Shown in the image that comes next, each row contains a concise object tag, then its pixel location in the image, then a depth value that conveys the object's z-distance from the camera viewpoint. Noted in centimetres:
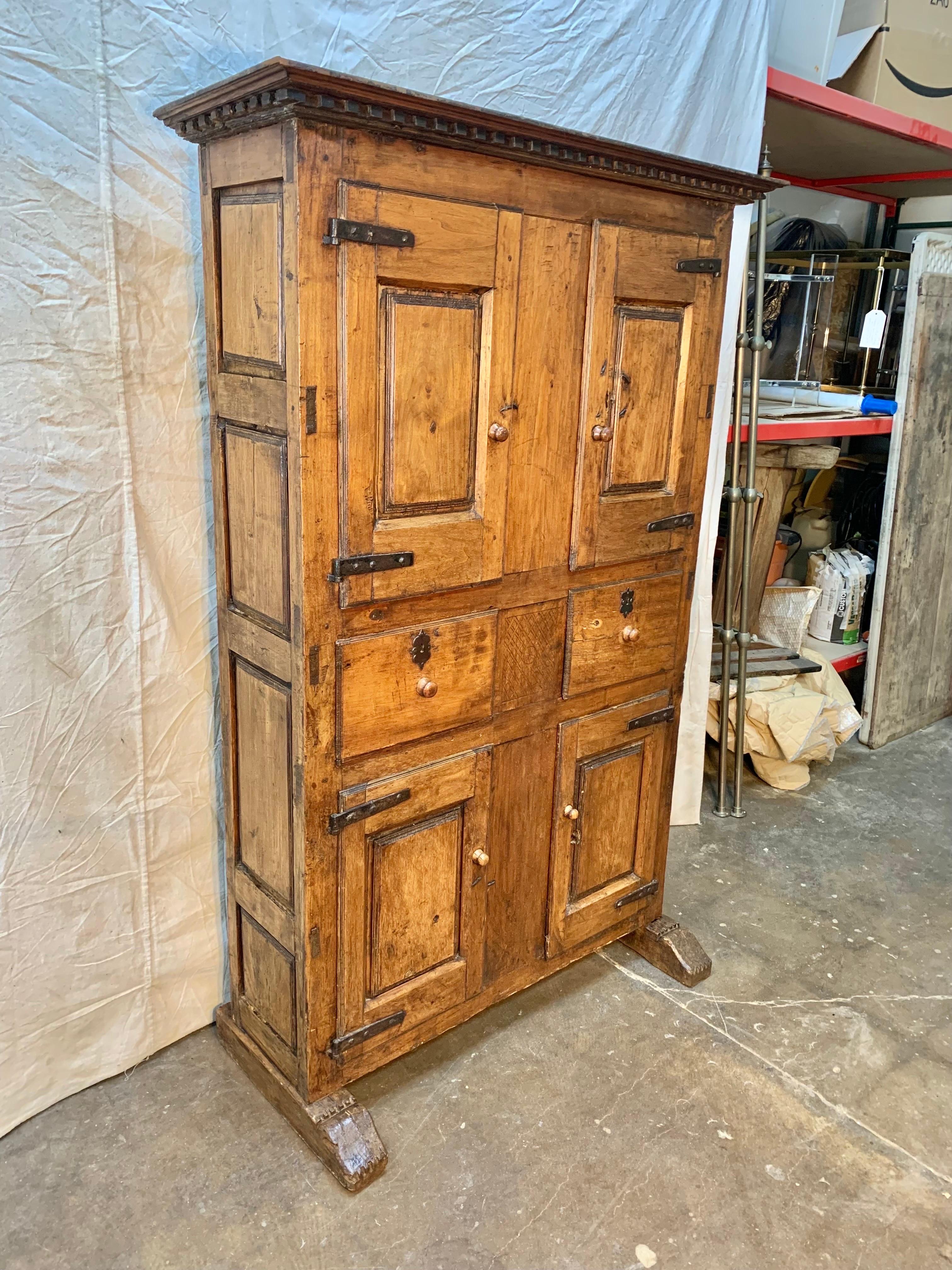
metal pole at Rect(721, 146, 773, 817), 248
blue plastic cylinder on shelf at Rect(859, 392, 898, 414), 315
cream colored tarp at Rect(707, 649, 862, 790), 297
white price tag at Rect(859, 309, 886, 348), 303
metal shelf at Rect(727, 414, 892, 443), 272
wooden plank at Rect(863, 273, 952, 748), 316
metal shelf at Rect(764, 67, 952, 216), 250
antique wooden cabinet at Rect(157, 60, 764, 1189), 134
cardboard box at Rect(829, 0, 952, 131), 272
